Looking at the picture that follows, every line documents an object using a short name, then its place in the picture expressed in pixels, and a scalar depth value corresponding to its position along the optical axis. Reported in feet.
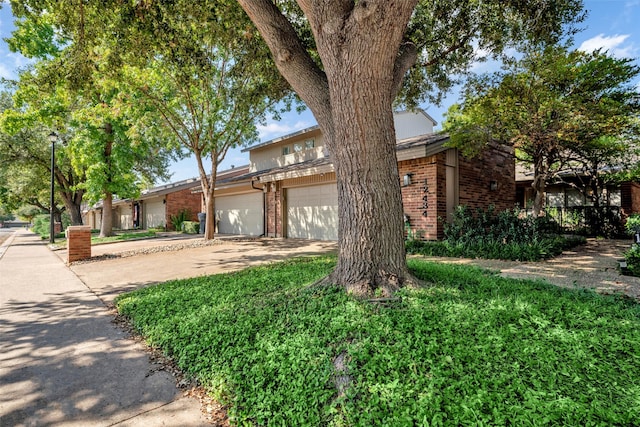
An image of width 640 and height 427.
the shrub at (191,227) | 59.88
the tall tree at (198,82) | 20.77
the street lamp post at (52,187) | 45.95
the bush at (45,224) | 71.92
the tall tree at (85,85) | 19.76
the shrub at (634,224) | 19.42
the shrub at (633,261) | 16.56
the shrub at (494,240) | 22.43
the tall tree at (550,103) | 22.21
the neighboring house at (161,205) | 70.59
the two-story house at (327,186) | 28.48
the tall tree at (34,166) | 63.98
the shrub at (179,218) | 67.19
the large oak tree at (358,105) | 10.48
